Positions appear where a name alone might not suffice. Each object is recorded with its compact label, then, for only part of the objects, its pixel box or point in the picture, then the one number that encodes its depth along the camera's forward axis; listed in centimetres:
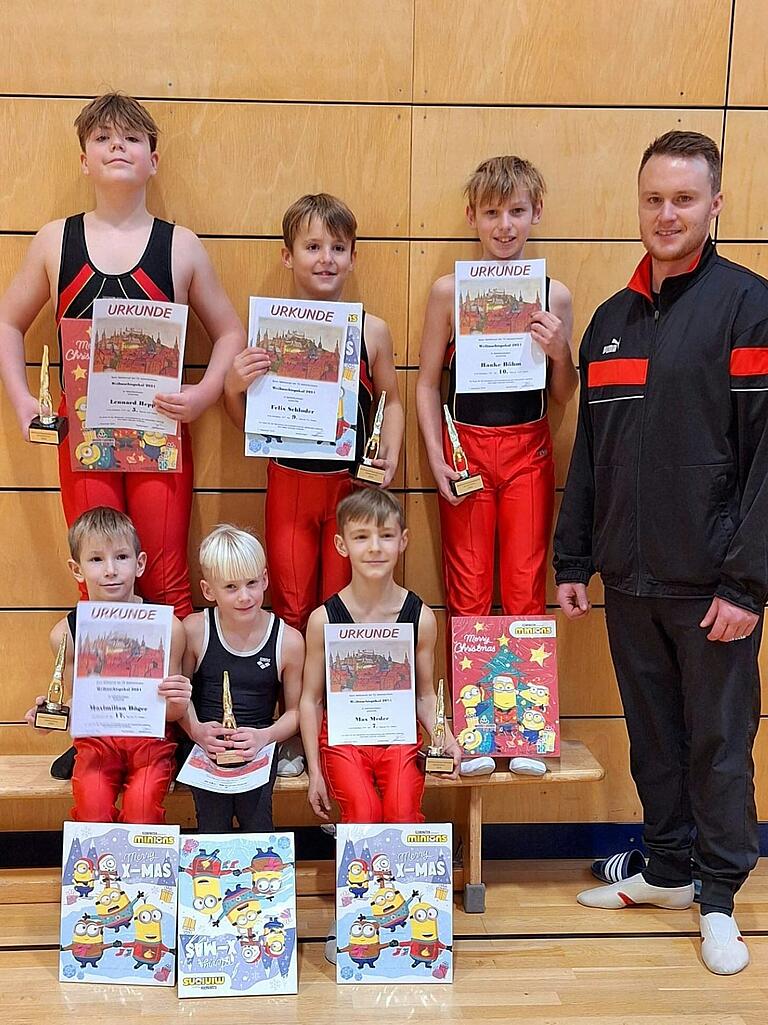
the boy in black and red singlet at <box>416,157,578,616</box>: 246
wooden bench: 236
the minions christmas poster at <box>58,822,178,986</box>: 212
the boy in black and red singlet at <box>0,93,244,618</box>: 232
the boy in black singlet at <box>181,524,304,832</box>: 228
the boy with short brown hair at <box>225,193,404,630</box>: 238
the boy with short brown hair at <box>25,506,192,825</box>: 224
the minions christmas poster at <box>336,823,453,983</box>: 213
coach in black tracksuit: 210
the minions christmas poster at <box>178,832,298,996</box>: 210
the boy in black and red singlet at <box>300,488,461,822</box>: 226
